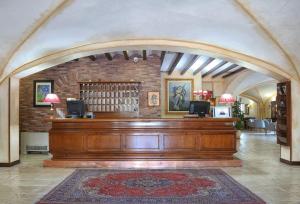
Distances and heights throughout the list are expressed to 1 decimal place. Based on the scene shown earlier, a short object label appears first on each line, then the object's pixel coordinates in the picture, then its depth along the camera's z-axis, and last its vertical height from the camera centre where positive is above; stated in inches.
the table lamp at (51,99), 254.3 +10.0
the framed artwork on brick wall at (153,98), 312.7 +13.4
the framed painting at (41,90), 296.1 +23.3
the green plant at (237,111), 452.9 -6.4
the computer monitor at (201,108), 239.0 -0.1
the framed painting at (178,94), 403.3 +24.4
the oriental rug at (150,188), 134.0 -53.4
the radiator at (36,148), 285.5 -49.5
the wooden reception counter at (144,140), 214.0 -29.8
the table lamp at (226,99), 366.6 +14.2
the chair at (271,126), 524.3 -41.7
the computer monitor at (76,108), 228.4 +0.0
